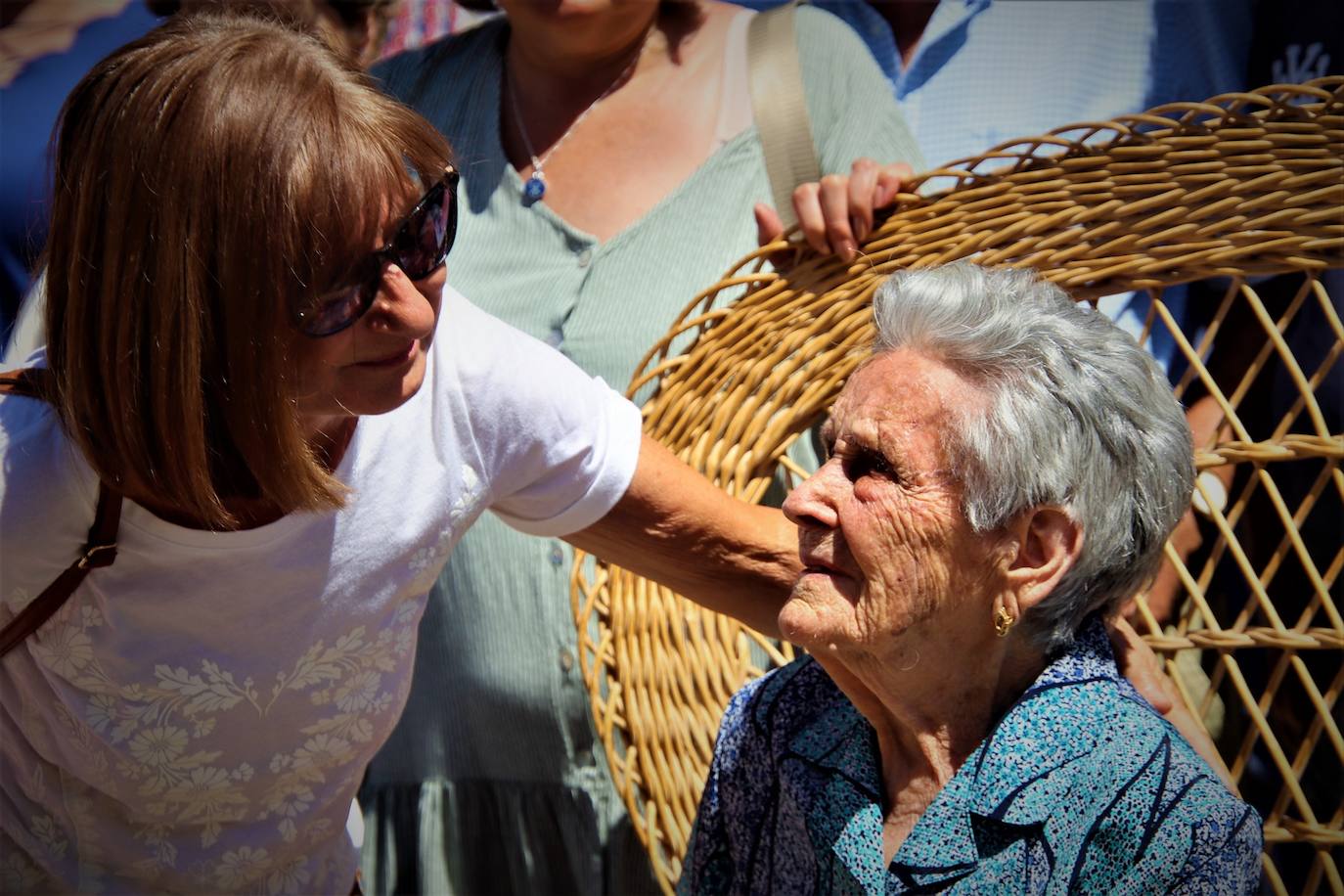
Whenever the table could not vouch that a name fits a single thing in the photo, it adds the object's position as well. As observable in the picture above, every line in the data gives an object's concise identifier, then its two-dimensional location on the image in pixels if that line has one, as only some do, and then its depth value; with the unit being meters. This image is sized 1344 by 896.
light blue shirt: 2.45
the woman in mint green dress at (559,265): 2.06
